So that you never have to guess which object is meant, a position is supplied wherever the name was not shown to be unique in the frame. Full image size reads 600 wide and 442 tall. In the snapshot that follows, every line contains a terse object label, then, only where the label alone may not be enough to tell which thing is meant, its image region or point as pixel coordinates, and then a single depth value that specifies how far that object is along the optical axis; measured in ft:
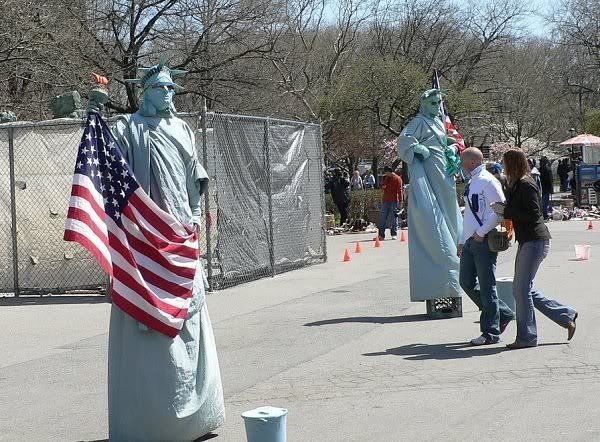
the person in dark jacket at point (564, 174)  152.20
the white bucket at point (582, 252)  57.00
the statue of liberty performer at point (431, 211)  36.99
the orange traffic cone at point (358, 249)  69.36
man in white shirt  30.68
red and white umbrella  124.88
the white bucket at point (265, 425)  18.31
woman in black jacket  29.25
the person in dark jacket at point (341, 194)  91.91
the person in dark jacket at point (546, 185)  98.31
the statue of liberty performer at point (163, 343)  20.59
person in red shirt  79.00
